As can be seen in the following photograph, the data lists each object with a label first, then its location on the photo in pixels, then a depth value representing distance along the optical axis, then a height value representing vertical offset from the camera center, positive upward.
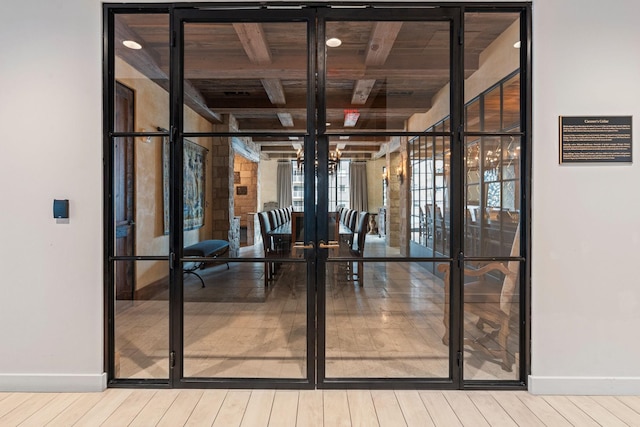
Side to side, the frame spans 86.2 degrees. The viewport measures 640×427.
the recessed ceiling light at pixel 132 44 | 2.31 +1.14
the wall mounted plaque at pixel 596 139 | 2.04 +0.41
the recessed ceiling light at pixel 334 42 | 2.26 +1.15
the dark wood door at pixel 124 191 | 2.40 +0.13
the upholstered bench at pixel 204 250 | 2.21 -0.29
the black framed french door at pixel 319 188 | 2.12 +0.13
